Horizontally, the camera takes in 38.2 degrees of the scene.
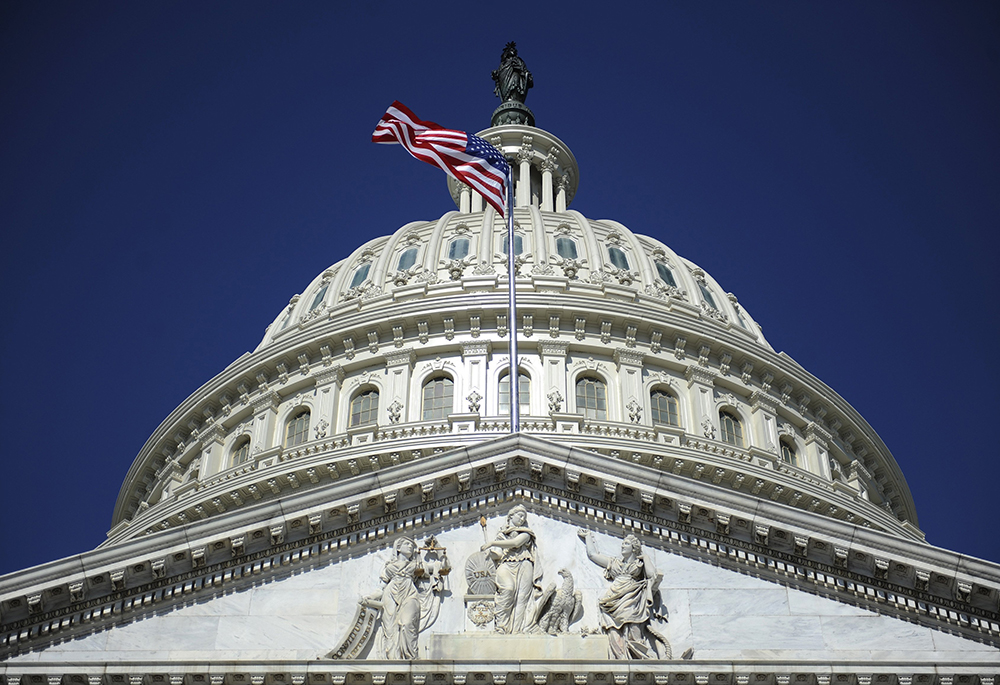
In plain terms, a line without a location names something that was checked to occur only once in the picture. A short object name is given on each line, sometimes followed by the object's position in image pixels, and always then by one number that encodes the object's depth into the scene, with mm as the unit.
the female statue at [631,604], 24625
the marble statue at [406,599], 24672
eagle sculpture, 24938
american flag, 42125
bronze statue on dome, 85469
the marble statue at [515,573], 25047
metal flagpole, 32588
